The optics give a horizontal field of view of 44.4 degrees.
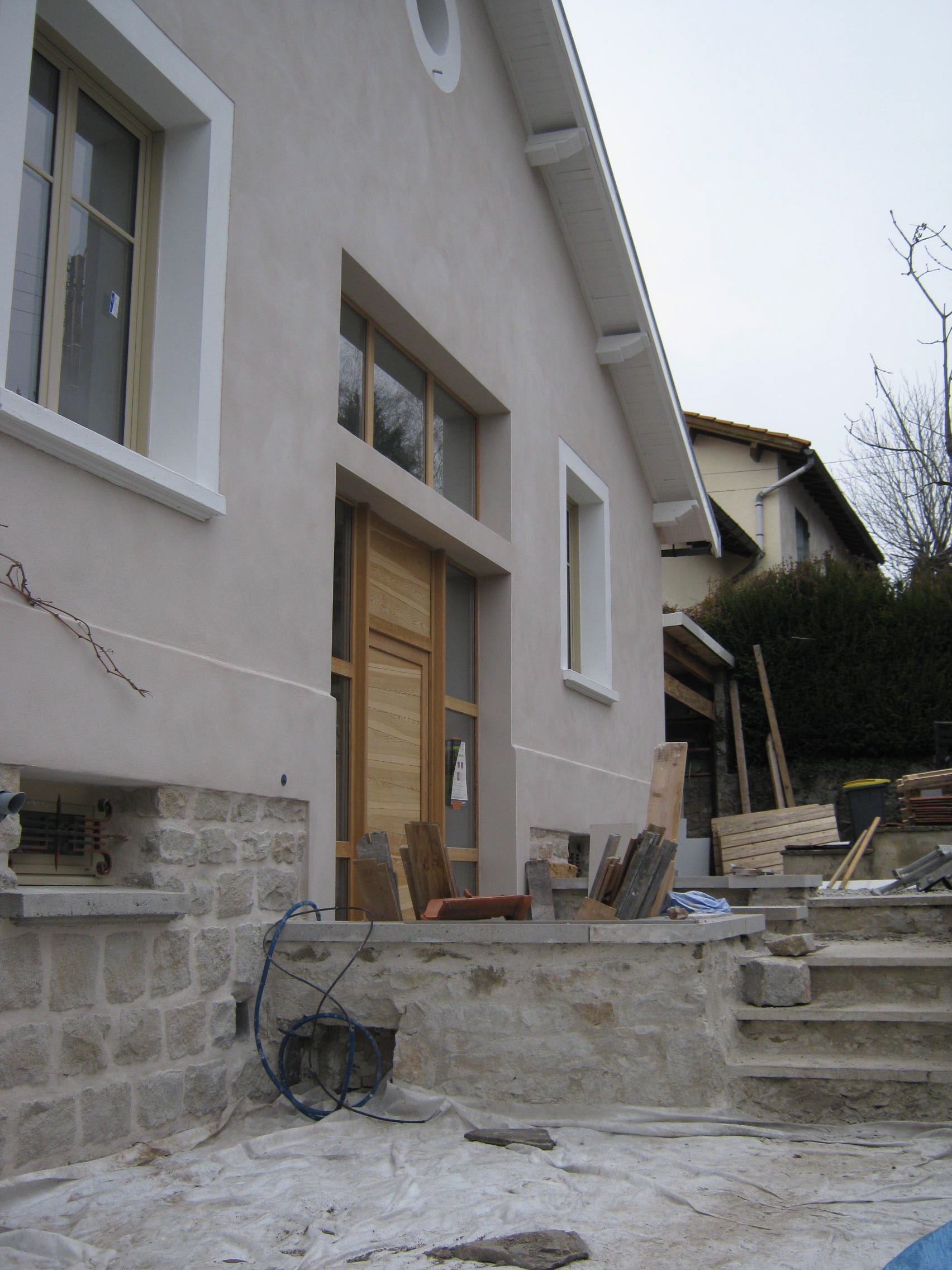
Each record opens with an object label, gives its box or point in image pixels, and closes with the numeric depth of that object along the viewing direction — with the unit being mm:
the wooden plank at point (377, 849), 5188
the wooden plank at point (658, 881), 5113
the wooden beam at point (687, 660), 13648
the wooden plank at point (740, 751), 15031
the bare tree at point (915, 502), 21719
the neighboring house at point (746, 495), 19359
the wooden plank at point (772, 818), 13469
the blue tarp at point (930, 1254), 2518
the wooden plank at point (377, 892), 5094
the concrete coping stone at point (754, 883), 7129
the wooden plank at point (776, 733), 14930
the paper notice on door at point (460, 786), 7262
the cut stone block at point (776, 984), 5090
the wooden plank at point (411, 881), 5434
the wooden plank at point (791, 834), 13242
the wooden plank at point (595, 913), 5188
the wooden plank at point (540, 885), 6465
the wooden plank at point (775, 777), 14766
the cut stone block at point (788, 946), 5469
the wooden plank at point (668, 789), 5527
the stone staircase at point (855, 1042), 4605
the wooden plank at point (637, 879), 5109
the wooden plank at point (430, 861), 5488
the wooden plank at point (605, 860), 5352
